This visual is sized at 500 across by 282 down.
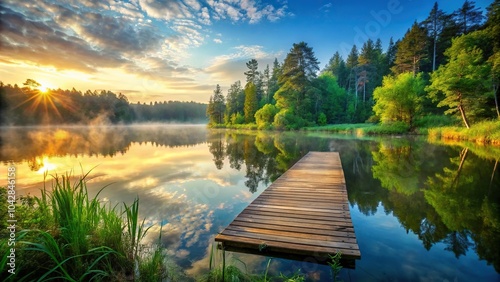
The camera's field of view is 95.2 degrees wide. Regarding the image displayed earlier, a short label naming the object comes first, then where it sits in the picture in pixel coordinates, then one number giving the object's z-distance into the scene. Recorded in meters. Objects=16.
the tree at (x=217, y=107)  69.25
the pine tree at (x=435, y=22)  36.77
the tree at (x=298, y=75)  44.28
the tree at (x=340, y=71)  58.30
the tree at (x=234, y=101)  62.41
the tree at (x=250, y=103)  55.75
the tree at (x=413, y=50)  36.03
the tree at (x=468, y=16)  34.41
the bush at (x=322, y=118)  44.26
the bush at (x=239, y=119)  58.84
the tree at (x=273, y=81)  60.38
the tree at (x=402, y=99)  28.94
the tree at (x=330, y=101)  47.59
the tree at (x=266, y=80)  64.31
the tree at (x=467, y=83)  21.77
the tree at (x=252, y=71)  63.19
